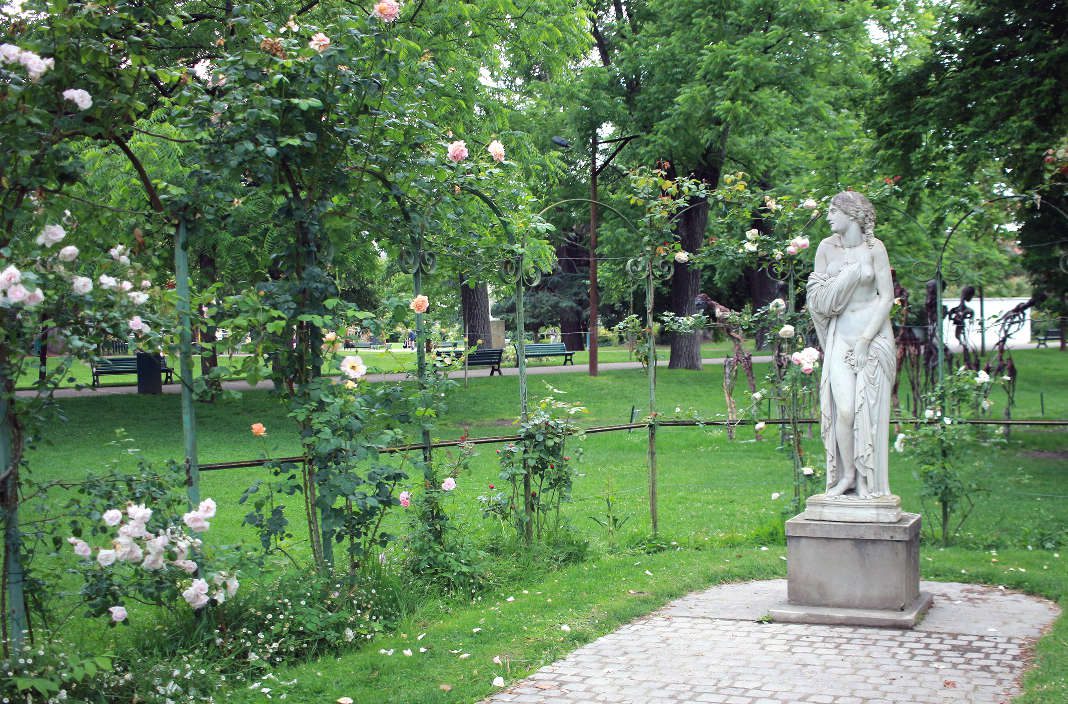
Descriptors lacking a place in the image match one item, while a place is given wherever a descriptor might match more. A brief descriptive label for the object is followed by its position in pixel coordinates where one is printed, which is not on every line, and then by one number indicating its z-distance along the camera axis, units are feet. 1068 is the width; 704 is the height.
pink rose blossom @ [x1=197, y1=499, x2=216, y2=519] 18.38
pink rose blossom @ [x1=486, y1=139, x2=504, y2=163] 27.17
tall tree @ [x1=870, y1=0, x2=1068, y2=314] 42.34
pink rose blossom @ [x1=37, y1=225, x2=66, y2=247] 17.21
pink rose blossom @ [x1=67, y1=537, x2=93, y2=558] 16.79
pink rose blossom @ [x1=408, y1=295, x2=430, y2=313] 23.90
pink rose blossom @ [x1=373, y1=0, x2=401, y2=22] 22.62
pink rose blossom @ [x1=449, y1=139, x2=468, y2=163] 25.67
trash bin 77.30
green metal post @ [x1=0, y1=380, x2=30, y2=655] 17.71
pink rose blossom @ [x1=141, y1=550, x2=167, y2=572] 17.42
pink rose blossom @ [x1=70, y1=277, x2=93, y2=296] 17.01
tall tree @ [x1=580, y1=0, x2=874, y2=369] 78.12
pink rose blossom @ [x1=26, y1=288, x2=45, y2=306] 16.08
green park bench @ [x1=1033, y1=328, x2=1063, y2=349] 117.04
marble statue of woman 24.93
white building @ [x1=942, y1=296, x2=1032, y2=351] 121.19
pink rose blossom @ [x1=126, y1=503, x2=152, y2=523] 16.85
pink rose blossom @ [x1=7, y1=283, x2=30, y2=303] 15.75
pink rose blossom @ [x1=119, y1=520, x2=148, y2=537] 16.88
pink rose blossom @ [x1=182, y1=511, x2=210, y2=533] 18.29
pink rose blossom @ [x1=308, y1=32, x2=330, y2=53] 22.24
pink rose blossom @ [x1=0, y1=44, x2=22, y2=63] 16.42
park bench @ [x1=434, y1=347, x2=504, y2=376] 92.17
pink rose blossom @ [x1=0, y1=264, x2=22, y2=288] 15.76
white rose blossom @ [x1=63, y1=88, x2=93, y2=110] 17.66
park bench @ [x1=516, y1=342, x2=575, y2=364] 106.85
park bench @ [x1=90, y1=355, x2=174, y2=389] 84.33
